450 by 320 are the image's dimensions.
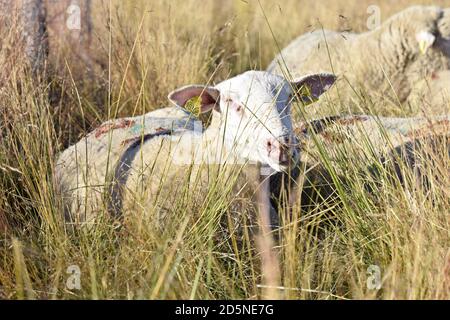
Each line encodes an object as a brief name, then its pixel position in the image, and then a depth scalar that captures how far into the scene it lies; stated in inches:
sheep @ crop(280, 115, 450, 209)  294.8
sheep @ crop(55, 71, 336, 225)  294.0
